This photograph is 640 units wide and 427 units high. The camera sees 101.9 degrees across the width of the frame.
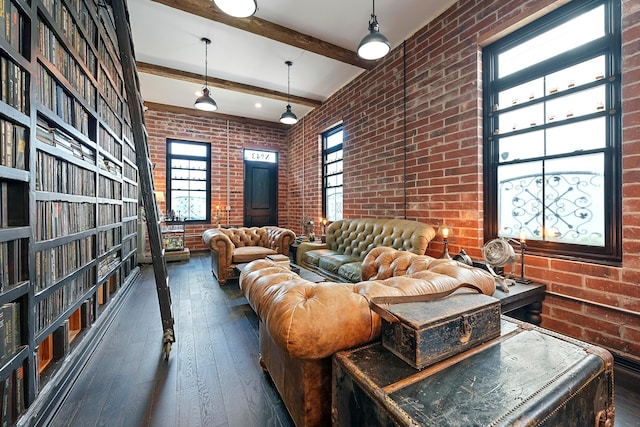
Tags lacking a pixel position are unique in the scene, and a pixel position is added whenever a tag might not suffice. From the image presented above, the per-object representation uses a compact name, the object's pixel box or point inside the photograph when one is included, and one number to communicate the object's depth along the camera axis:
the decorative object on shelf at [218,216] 6.11
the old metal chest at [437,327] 0.83
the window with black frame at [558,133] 1.85
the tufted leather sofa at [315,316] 0.89
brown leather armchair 3.67
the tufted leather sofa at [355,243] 2.79
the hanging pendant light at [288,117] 4.61
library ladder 1.80
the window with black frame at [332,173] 4.98
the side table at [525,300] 1.86
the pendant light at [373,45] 2.35
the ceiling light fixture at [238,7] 2.09
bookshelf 1.15
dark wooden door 6.69
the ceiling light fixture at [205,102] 3.78
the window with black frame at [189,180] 5.97
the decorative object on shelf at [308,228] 4.55
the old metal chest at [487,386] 0.65
